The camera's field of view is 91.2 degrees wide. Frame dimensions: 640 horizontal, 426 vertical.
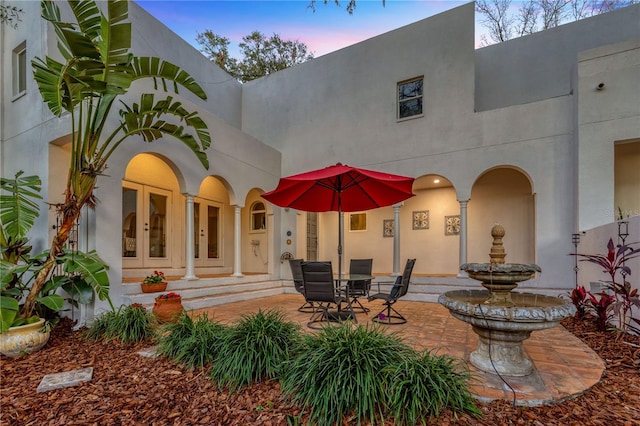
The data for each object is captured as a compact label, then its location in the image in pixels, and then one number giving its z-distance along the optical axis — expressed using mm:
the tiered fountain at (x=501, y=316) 2688
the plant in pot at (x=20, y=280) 3877
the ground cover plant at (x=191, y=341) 3354
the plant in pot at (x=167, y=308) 4918
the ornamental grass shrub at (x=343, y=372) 2363
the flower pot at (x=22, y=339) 3867
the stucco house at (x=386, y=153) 6148
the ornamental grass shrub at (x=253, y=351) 2934
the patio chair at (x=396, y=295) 5016
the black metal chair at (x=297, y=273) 6236
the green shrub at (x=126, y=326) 4180
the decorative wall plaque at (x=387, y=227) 10180
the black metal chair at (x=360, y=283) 6068
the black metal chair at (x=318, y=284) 4562
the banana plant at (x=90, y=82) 3758
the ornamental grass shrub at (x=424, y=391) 2291
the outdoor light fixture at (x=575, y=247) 6465
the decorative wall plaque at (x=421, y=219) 9812
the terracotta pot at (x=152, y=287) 5801
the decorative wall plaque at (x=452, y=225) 9375
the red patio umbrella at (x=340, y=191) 4328
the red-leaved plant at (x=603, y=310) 4258
